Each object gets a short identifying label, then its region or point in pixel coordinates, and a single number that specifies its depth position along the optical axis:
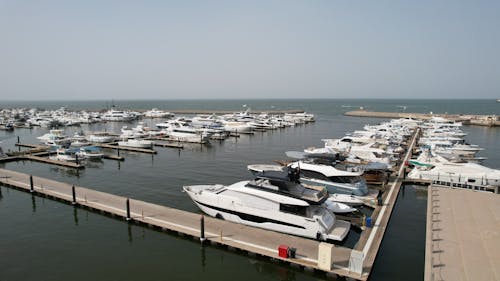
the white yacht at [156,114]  108.38
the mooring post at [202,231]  15.16
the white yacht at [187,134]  51.12
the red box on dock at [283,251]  13.25
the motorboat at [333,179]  21.95
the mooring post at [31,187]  22.92
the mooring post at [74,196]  20.34
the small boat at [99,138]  47.66
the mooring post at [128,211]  17.67
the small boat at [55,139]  43.12
